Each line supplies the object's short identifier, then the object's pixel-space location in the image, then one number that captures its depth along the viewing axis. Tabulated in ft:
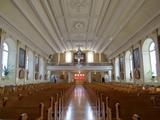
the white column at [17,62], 27.42
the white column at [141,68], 27.64
